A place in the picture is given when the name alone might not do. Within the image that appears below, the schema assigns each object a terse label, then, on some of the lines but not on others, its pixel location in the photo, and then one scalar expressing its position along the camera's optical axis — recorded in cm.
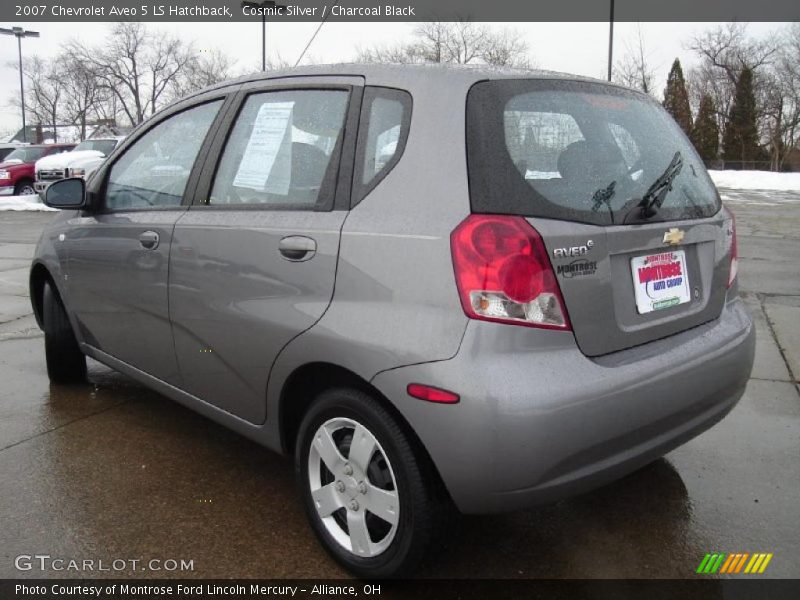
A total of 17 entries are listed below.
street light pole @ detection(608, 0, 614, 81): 1917
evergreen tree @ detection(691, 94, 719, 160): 4756
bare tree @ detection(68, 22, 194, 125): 5278
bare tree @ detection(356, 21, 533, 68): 4262
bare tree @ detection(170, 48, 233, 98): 5144
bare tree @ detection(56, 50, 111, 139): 5269
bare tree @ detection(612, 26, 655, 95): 3053
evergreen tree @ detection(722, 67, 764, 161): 4775
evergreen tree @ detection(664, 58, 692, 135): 4469
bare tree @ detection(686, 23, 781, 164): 4828
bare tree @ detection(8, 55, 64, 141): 6053
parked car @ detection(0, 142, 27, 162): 2437
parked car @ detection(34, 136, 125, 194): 1830
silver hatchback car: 205
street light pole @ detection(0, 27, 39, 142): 4028
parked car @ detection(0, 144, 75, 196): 2105
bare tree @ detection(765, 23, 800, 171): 4609
